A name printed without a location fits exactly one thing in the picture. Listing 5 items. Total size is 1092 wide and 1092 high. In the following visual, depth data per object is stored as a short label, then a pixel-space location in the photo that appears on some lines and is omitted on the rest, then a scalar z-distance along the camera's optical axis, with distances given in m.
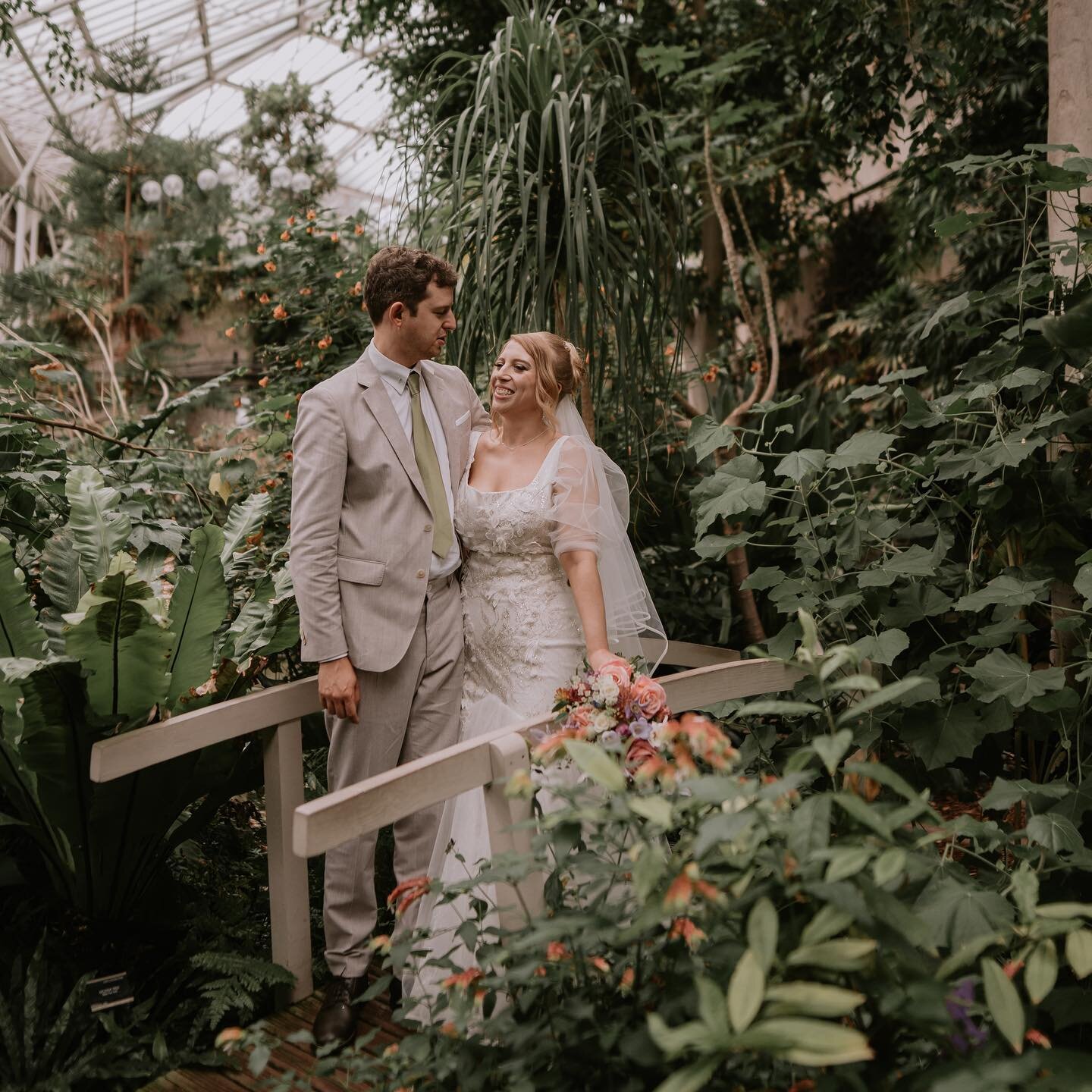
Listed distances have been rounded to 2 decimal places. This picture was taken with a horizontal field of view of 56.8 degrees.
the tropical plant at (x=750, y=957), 0.97
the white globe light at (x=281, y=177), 9.74
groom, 2.05
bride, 2.20
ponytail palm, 2.61
